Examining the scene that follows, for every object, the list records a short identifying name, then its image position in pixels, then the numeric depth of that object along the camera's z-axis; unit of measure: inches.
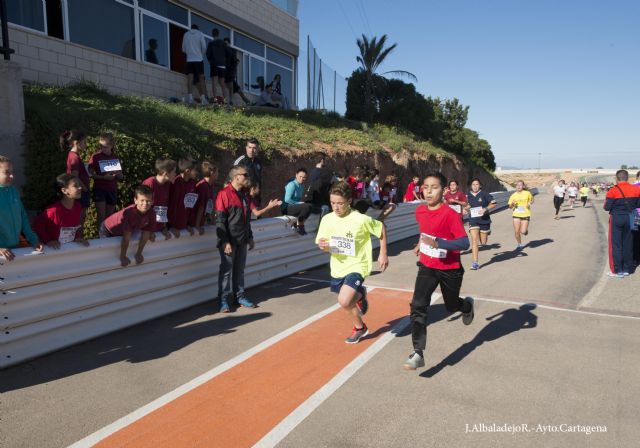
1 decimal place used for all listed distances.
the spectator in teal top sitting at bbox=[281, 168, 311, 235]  323.0
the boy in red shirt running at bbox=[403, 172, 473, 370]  168.2
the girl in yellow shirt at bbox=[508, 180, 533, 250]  445.4
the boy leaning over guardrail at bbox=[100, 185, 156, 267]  198.2
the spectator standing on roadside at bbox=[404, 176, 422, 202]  569.6
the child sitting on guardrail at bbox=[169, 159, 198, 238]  240.7
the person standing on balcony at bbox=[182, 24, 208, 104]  553.9
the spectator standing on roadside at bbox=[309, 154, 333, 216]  347.7
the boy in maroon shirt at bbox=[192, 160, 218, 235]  250.4
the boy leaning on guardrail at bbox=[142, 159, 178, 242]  224.1
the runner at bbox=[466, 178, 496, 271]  391.4
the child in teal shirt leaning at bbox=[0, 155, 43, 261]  169.8
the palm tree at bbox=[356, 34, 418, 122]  1103.6
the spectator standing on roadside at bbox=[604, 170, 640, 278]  343.9
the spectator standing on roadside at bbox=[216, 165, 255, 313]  235.5
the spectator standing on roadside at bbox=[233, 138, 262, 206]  307.4
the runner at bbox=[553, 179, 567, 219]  841.7
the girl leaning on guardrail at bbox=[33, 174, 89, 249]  184.4
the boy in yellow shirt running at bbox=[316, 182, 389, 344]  190.4
